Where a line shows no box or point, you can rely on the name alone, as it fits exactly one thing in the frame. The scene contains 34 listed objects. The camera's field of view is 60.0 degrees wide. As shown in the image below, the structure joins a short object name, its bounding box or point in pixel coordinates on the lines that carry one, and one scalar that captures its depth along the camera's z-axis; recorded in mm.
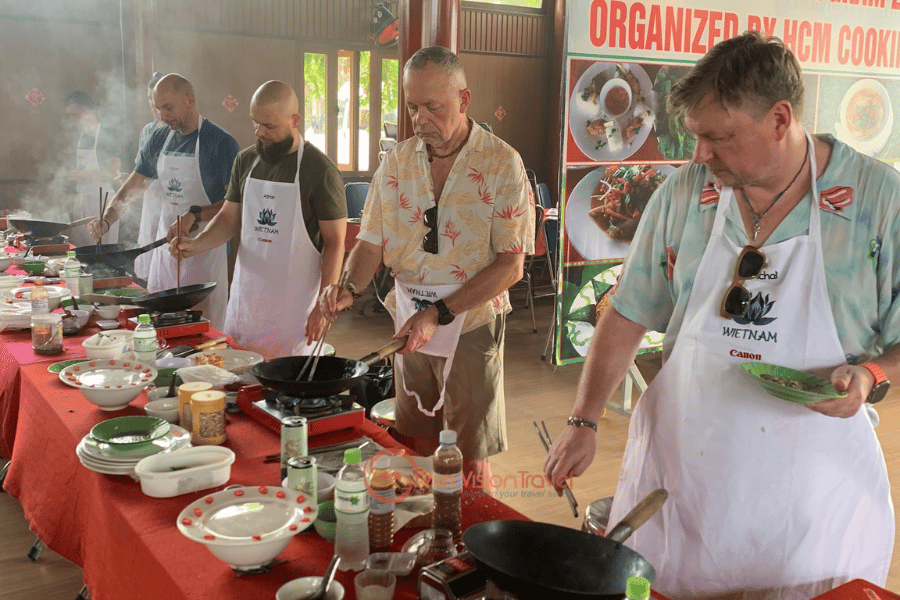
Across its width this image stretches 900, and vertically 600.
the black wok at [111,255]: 3871
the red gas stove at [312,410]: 2033
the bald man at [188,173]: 4059
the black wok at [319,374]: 1955
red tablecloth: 1438
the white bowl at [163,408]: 2137
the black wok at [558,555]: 1209
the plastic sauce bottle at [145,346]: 2605
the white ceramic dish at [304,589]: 1313
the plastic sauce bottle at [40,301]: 3004
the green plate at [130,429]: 1910
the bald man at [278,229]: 3445
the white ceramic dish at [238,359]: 2656
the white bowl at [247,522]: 1369
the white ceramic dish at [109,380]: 2211
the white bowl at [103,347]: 2693
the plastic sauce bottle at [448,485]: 1498
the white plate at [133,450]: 1821
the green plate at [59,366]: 2582
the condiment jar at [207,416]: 1974
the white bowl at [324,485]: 1669
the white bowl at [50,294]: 3510
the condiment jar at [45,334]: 2814
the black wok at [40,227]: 5121
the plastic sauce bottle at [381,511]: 1510
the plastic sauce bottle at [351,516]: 1431
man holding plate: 1502
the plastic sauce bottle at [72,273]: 3764
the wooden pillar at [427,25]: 4039
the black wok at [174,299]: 3176
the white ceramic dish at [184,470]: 1707
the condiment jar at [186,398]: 2049
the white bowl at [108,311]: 3293
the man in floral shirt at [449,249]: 2500
